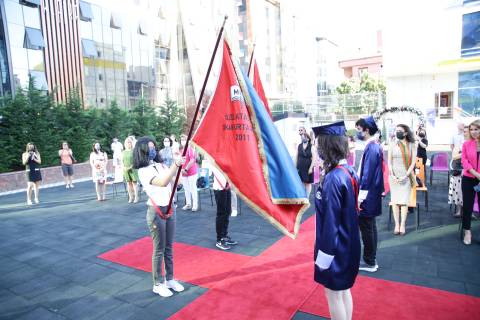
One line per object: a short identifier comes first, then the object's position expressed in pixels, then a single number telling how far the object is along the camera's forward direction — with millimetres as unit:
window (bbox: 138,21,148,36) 31297
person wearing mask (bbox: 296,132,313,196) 7801
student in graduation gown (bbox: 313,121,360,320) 2648
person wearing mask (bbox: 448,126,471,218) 6312
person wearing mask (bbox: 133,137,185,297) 3859
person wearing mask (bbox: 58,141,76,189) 13625
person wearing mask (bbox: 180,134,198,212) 8195
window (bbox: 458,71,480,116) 20797
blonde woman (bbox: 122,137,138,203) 9450
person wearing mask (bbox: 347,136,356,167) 9051
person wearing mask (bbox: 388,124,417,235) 5594
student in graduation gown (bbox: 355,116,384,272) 4512
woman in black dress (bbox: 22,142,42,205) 10133
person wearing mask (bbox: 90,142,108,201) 10086
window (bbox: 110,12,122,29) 28875
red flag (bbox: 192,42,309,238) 3240
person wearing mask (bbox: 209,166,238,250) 5723
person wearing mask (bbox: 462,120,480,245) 5047
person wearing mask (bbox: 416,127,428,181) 8453
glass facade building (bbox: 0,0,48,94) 21750
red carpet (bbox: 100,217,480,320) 3594
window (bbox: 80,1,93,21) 25797
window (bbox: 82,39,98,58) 26312
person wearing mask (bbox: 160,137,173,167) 9095
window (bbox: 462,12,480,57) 19692
